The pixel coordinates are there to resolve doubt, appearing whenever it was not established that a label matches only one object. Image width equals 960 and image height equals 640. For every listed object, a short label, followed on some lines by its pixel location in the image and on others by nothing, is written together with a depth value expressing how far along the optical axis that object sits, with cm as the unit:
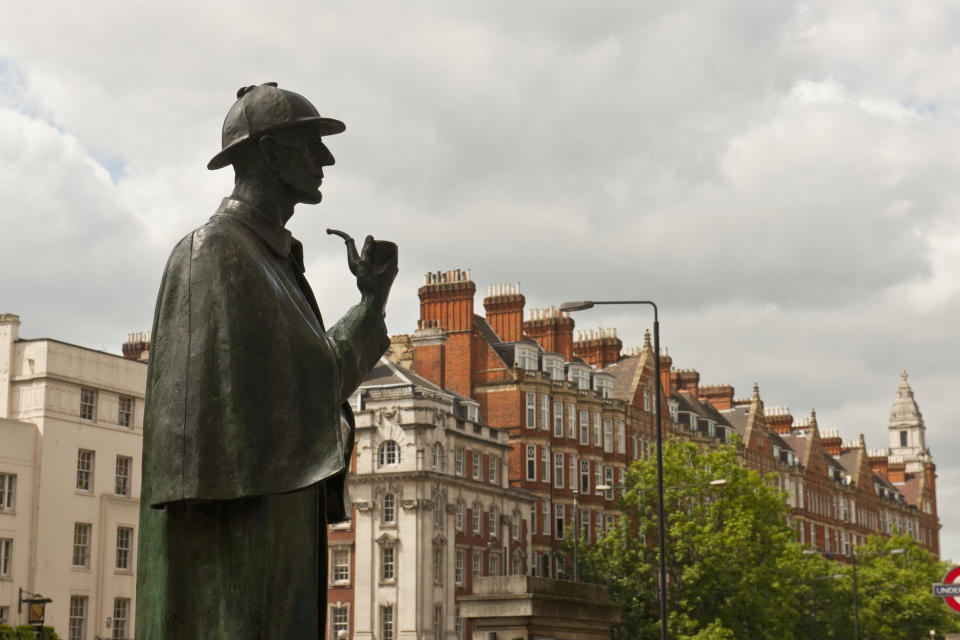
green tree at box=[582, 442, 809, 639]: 6500
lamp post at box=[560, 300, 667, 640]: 3285
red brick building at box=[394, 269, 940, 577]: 7688
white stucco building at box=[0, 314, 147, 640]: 4928
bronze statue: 495
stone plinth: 2717
